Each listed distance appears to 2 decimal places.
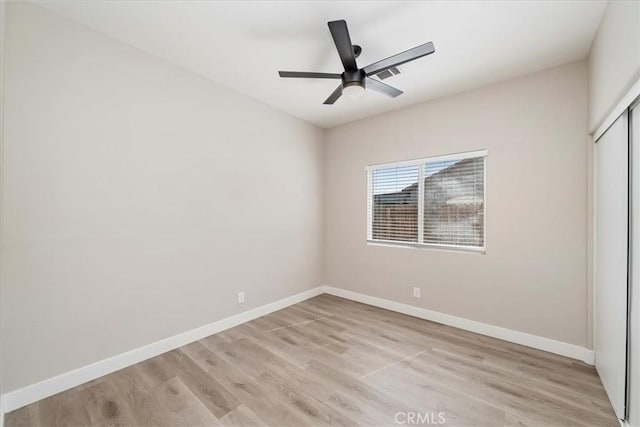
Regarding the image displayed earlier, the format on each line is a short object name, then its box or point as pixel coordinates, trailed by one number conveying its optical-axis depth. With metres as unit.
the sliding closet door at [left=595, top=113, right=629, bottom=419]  1.70
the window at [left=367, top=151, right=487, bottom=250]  3.00
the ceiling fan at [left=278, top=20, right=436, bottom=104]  1.67
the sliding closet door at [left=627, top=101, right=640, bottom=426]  1.49
